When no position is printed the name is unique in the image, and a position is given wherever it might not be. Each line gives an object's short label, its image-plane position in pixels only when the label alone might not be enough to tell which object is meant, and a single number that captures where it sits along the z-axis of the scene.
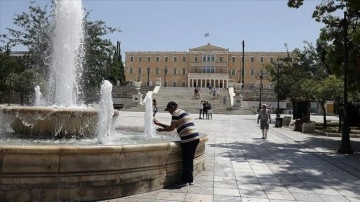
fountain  4.82
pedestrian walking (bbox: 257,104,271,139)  15.81
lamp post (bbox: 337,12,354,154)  11.98
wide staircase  41.06
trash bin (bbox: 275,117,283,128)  23.33
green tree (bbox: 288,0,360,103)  14.01
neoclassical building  97.44
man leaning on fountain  6.34
